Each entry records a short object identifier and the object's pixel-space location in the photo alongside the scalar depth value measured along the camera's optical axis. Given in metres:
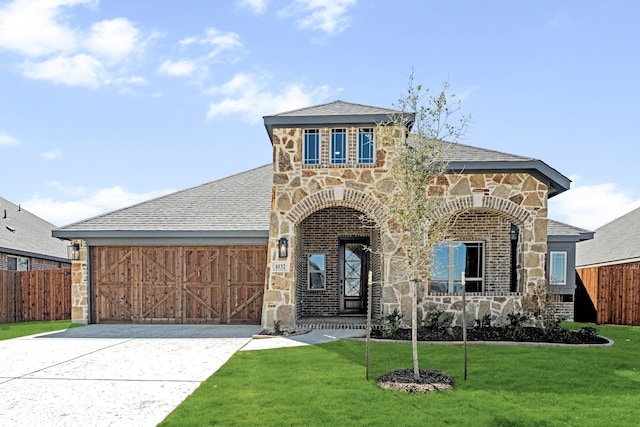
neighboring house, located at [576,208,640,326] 15.39
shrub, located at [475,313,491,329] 11.23
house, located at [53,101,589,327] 11.77
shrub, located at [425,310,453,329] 10.99
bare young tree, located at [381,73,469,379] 7.08
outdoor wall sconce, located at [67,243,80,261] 13.59
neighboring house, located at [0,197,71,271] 18.66
